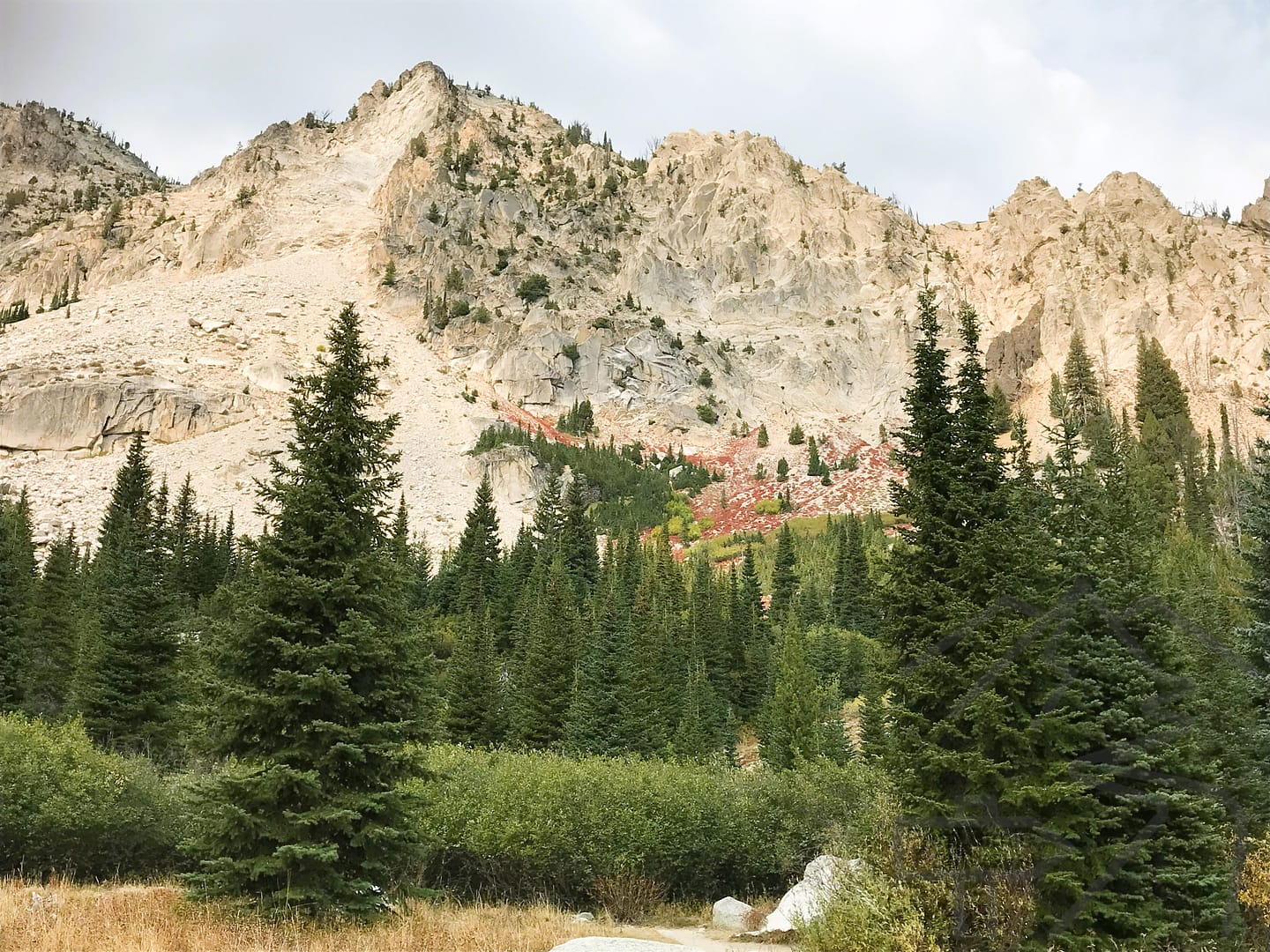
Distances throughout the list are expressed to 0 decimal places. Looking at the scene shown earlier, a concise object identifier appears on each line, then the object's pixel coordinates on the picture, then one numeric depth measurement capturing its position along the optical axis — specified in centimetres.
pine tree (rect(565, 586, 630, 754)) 4094
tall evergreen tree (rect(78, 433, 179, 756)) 3506
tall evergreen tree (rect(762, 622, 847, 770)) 4109
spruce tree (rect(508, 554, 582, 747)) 4400
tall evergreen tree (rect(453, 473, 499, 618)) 6425
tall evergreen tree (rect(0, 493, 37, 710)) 3581
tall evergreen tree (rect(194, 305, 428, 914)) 1558
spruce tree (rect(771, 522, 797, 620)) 7362
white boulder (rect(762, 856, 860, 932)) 1809
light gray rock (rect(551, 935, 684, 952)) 1419
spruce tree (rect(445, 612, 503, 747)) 4369
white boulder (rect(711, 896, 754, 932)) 2536
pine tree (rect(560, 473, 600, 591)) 7081
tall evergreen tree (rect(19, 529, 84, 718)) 3956
